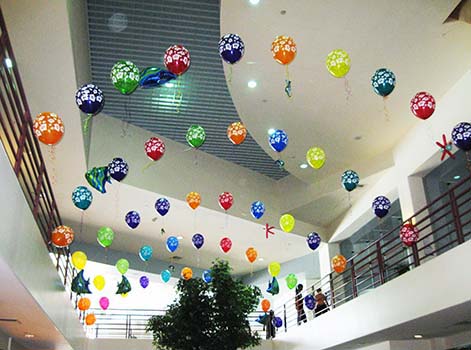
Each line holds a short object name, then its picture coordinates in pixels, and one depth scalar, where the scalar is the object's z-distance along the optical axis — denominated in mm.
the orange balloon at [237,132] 7723
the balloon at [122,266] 11594
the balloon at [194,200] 9617
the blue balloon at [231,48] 6250
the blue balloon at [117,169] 7441
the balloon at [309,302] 11344
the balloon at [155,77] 6465
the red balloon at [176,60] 6242
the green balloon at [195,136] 7695
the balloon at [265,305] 12180
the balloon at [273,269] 11461
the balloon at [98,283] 11523
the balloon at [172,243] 10636
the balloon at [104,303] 13702
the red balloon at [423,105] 6602
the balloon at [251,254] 11008
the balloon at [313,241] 9953
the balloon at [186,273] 10854
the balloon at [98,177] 7578
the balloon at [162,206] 9344
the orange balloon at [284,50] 6469
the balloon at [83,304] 10930
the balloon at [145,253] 11032
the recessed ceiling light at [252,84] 8905
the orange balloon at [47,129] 5883
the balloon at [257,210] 9617
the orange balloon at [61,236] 7426
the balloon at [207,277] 9279
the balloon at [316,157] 8211
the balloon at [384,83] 6375
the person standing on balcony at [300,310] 12716
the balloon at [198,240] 10327
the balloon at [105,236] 9438
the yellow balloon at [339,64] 6598
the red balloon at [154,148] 7527
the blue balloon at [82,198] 7277
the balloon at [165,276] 13047
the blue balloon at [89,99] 6059
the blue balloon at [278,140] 7766
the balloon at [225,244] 10586
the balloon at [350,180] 8070
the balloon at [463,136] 6355
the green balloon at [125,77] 6227
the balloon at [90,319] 12759
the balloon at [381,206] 8141
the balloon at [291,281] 11938
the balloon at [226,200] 9062
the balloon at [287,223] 10133
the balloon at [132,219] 9141
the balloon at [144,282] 12691
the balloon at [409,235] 7732
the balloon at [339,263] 9531
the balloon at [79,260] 9742
